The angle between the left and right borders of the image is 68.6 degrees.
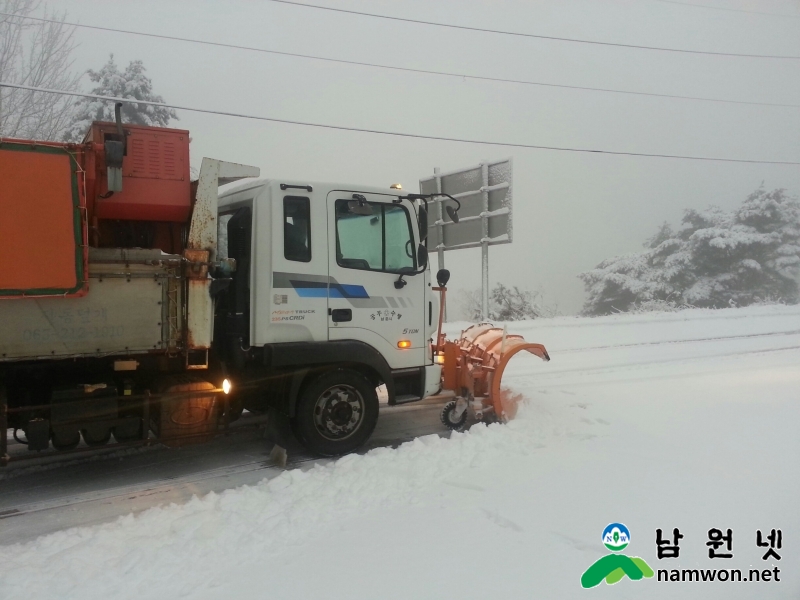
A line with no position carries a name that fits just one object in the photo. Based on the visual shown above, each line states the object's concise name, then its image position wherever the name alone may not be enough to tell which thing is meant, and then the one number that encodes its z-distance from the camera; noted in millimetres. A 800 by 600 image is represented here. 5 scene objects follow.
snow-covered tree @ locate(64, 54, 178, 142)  17562
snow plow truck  4516
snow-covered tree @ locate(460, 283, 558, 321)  19453
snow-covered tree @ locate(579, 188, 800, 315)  27828
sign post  13969
